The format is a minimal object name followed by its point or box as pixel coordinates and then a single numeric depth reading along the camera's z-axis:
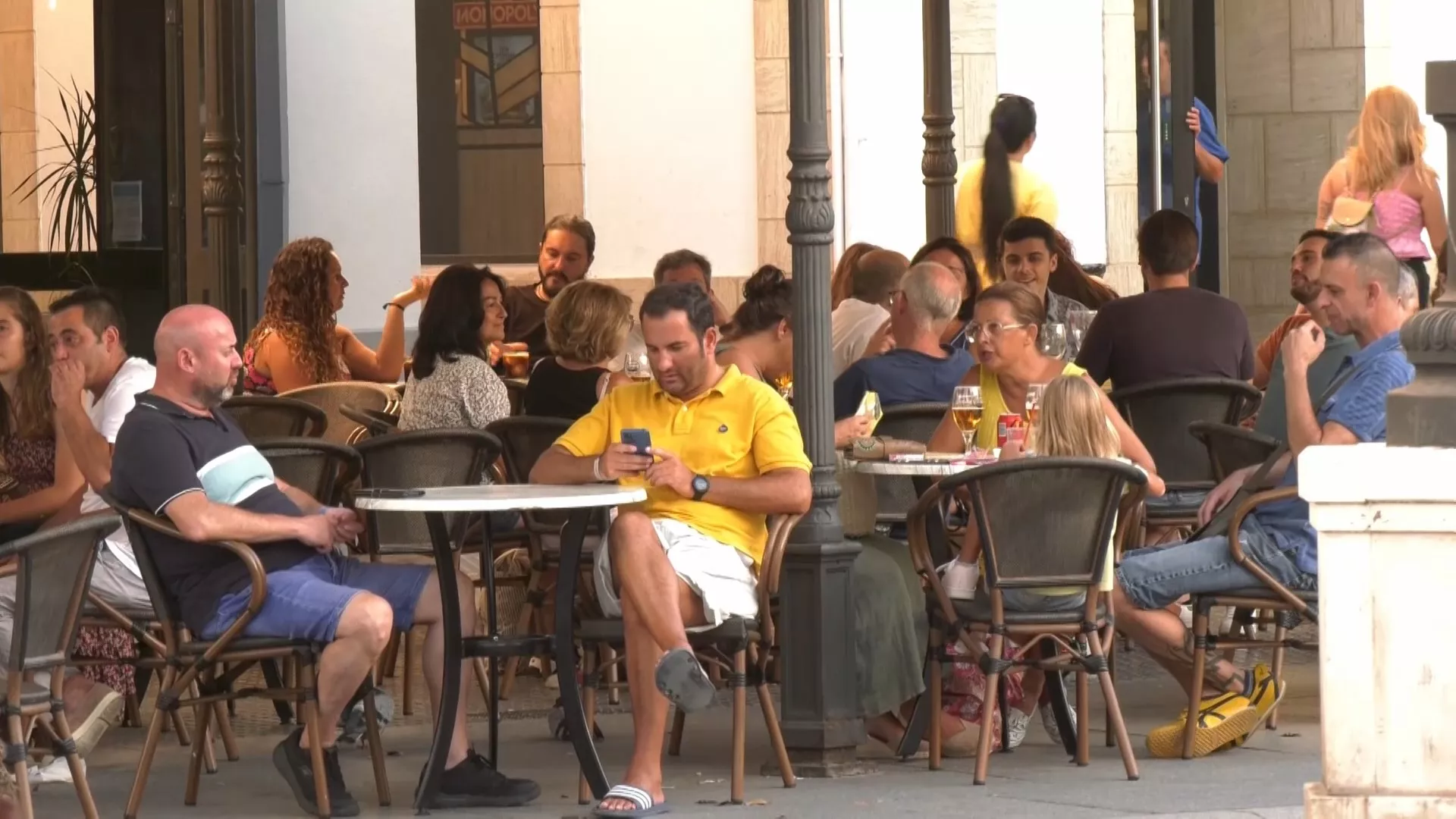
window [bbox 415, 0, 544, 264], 44.44
